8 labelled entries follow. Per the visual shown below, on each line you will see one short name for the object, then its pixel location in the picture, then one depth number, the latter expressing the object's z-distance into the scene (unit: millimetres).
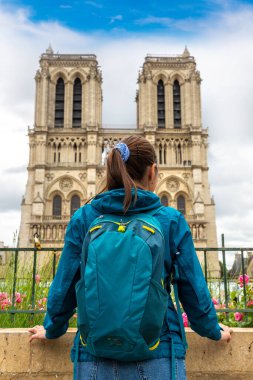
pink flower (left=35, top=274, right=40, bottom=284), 3990
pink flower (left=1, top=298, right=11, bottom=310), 3765
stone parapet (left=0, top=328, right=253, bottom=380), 3097
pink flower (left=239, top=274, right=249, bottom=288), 3731
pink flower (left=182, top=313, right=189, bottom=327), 3428
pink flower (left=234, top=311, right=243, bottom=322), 3562
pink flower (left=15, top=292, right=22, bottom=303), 3771
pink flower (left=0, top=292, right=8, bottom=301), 3798
